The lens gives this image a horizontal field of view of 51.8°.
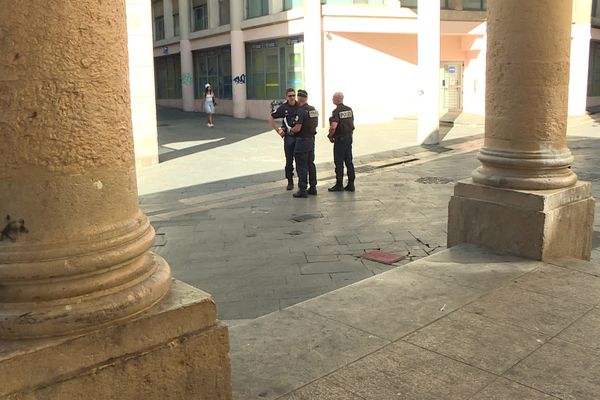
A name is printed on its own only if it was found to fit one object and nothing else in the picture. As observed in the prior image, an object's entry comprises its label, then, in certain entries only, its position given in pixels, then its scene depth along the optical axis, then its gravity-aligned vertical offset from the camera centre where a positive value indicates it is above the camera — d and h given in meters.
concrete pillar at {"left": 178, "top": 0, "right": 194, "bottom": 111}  30.95 +2.07
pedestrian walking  22.66 -0.18
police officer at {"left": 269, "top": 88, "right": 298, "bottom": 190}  10.22 -0.38
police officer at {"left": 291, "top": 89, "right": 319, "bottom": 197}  9.80 -0.71
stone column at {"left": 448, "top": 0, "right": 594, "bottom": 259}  4.94 -0.42
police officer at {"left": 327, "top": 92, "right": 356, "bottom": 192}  10.12 -0.71
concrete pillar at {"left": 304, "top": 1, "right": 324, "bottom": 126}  21.75 +1.54
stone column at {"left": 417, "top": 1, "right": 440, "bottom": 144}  16.83 +0.50
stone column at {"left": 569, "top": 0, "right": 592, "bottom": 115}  23.95 +1.38
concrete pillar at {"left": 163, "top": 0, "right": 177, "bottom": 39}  33.41 +4.31
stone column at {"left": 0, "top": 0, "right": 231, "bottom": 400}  2.27 -0.48
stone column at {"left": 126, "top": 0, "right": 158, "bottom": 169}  12.98 +0.39
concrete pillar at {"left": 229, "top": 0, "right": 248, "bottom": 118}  26.36 +1.60
